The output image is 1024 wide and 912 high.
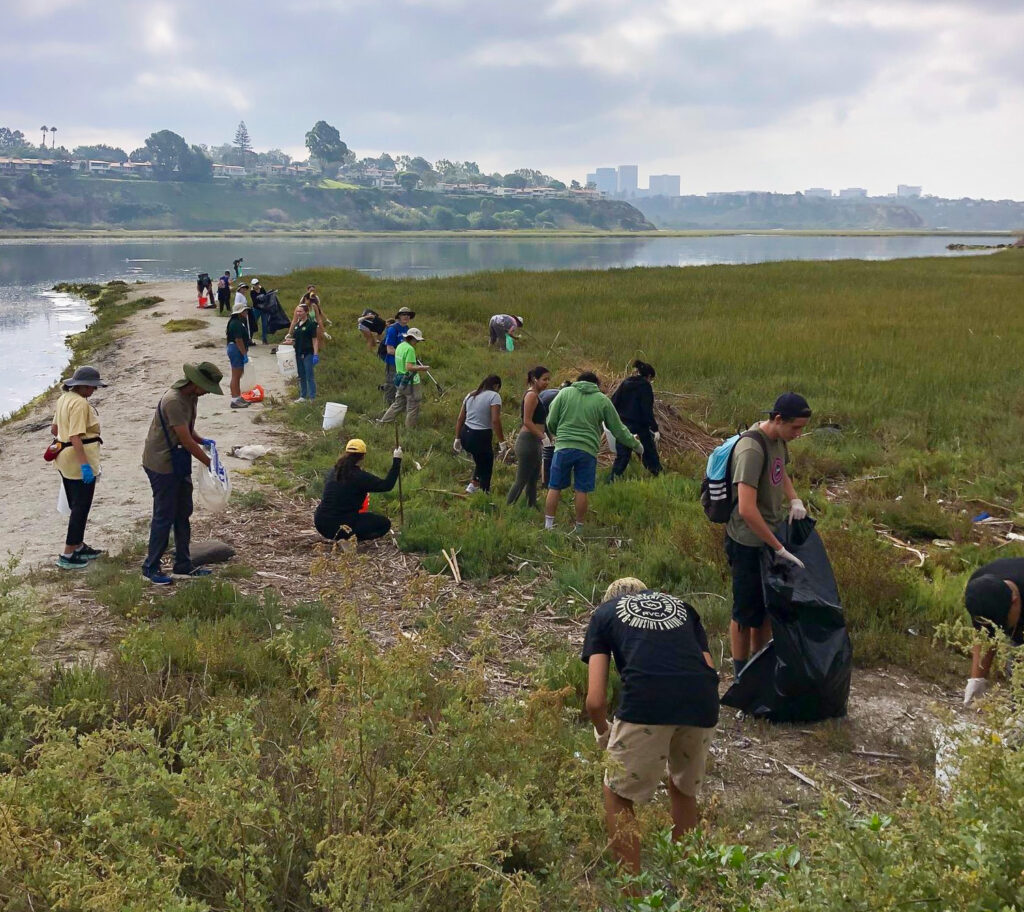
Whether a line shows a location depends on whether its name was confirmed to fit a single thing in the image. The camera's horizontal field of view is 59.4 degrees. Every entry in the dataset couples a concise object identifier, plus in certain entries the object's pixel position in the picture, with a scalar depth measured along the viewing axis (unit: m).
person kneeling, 8.53
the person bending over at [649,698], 4.02
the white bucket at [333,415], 13.47
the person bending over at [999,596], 4.82
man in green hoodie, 8.78
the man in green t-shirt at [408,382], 12.66
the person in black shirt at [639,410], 10.67
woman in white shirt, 9.89
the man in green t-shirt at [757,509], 5.50
